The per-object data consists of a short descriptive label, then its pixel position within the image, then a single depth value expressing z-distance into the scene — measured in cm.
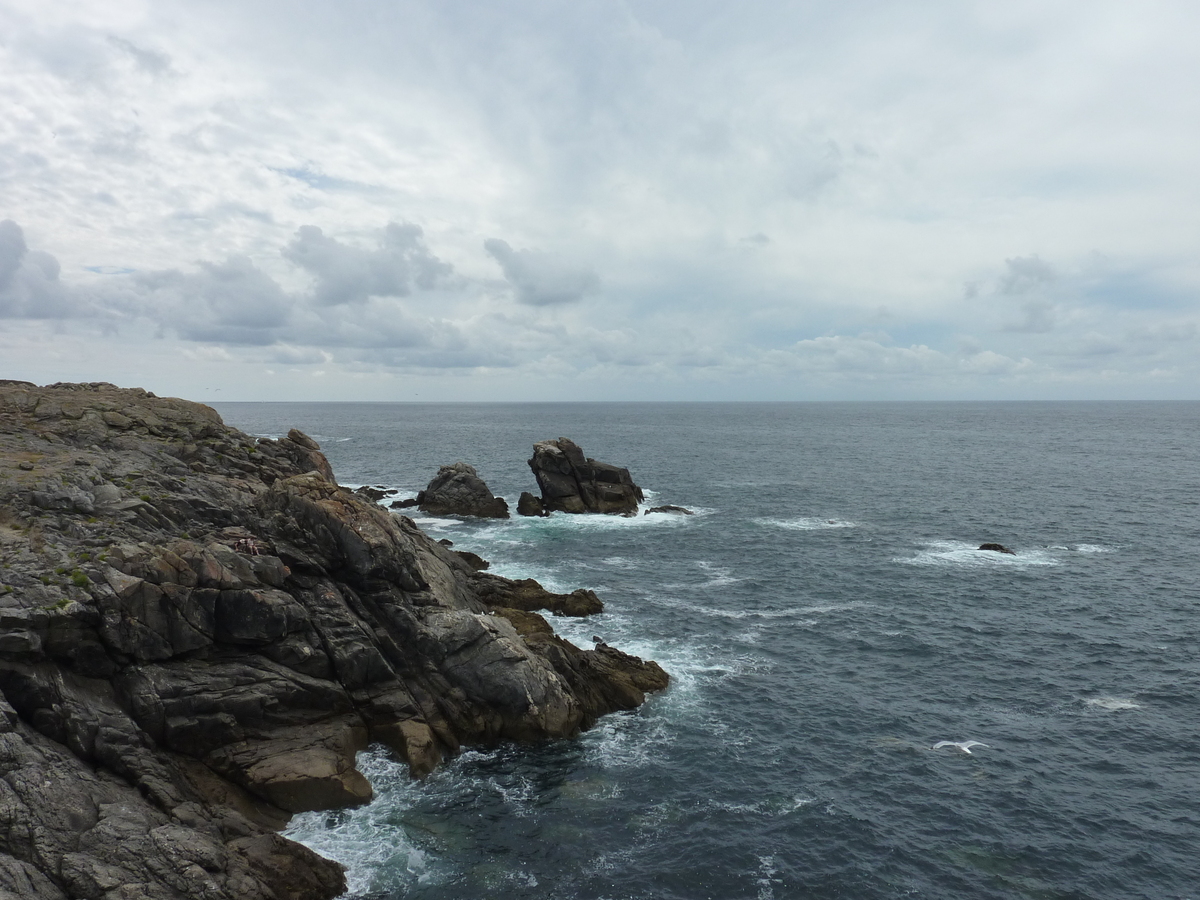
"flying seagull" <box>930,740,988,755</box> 3703
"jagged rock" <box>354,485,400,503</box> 9618
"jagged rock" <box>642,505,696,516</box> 9431
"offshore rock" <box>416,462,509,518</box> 9131
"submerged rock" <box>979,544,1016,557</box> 7350
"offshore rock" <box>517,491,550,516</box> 9181
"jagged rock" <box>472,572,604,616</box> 5441
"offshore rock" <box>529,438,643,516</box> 9381
